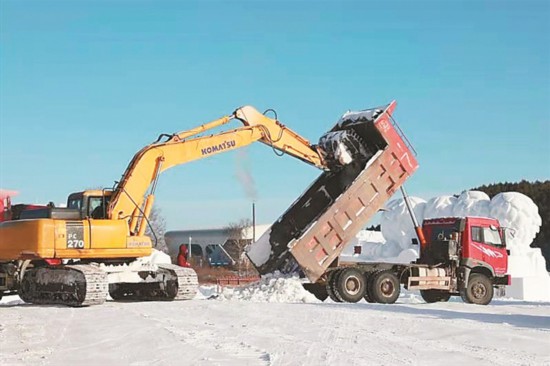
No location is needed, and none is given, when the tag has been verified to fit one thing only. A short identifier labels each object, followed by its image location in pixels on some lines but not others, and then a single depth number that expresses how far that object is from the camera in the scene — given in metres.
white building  76.75
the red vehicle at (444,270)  19.50
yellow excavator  16.78
